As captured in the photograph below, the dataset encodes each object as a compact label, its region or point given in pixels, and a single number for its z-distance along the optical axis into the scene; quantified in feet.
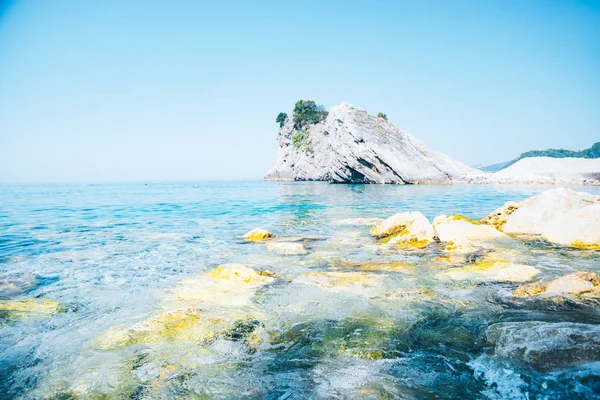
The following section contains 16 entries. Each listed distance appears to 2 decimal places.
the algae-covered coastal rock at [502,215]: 41.31
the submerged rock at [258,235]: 39.58
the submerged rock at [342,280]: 21.11
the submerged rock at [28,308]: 18.16
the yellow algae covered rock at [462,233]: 31.91
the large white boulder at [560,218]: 30.73
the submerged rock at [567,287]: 17.97
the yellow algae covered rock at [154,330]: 14.70
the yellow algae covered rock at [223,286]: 19.50
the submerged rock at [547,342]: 11.85
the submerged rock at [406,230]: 33.76
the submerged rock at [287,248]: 31.71
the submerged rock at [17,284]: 22.39
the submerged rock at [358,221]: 49.49
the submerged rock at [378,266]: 25.00
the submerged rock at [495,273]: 21.77
